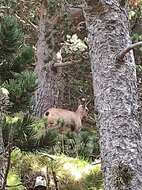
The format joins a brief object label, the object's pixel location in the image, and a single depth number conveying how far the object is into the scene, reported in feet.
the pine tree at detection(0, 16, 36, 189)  38.40
